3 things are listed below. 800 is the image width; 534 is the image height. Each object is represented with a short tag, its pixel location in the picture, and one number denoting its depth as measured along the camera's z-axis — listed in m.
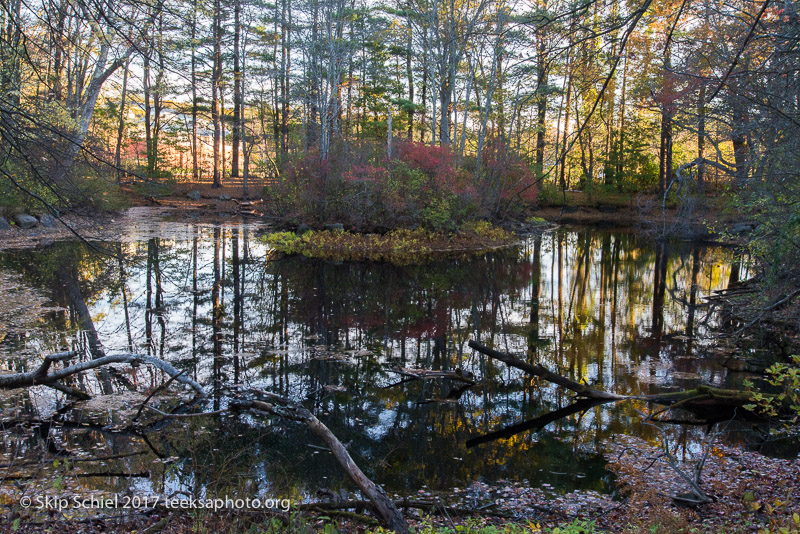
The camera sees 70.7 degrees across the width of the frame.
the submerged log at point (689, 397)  6.47
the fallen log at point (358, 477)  3.90
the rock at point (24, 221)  20.03
